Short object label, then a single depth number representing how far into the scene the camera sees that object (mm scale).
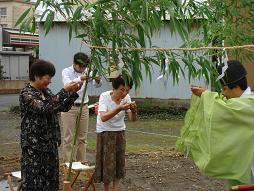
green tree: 3650
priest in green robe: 3004
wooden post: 4293
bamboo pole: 3939
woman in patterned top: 4781
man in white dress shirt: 7607
